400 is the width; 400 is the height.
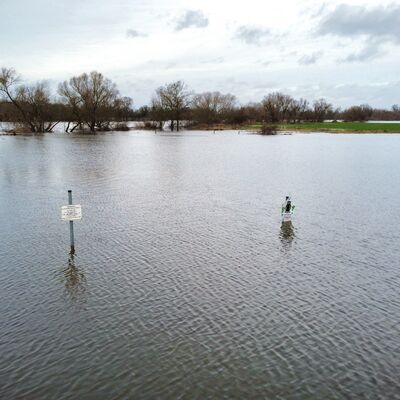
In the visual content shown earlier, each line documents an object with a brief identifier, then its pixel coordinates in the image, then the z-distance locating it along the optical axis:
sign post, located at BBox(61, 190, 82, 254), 17.80
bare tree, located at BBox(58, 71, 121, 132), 110.19
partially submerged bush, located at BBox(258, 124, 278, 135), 115.07
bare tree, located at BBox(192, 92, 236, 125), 145.00
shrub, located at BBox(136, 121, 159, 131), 136.75
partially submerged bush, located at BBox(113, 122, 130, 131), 126.09
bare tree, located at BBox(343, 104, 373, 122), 189.00
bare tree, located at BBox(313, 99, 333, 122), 177.88
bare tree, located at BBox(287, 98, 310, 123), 176.50
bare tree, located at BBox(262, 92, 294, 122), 166.88
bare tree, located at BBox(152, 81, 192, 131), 131.88
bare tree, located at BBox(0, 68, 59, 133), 100.89
